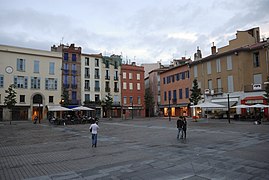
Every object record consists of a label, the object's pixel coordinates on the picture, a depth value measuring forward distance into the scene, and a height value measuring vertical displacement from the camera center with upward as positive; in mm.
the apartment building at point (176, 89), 44219 +3208
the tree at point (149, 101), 52634 +849
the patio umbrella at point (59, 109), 30627 -503
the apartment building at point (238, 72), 31109 +4946
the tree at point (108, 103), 43531 +373
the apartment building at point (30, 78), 40000 +5151
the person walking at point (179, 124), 13906 -1233
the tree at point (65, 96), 40562 +1612
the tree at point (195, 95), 30797 +1266
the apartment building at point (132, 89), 53062 +3790
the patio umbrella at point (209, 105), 27612 -127
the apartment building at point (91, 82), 48062 +5180
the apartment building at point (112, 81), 50819 +5655
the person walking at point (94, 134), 11320 -1471
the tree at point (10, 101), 32438 +696
